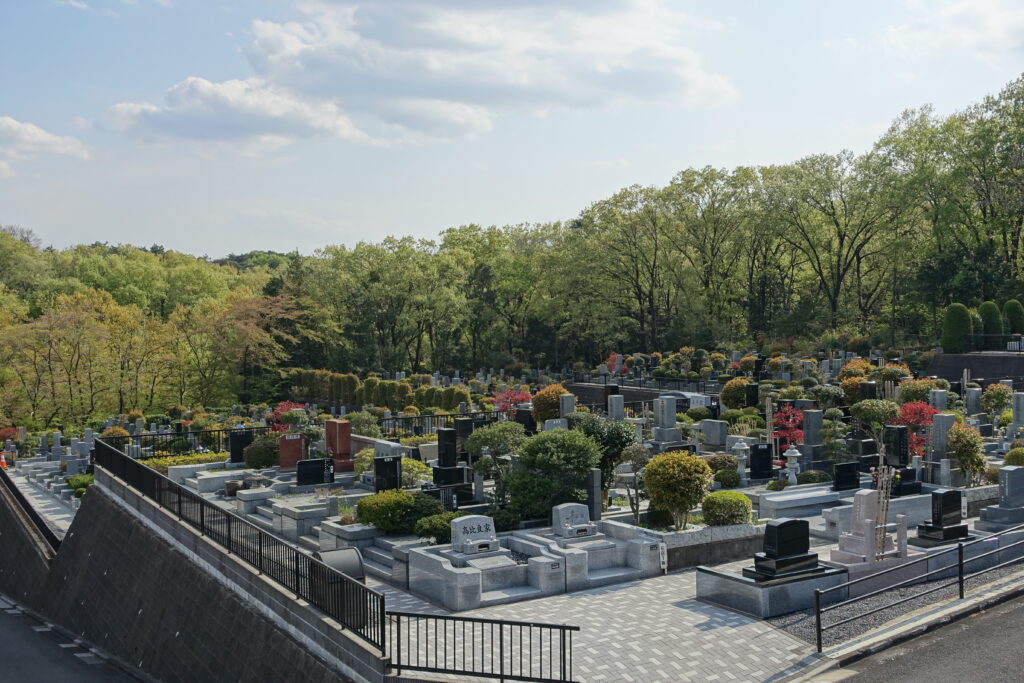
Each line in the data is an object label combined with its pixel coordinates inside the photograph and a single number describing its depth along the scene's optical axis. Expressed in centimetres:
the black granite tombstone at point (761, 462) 2306
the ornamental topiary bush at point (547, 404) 3044
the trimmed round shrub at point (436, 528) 1691
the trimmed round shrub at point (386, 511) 1773
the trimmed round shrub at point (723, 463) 2297
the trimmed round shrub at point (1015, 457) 2109
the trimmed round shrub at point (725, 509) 1747
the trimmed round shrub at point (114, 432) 3522
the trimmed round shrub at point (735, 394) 3438
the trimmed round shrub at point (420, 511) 1792
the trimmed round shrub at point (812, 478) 2205
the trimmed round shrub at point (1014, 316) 4400
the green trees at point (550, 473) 1827
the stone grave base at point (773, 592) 1324
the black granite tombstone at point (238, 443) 2680
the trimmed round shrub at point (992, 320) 4266
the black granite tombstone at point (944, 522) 1606
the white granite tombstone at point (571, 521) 1692
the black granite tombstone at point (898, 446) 2159
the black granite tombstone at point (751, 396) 3397
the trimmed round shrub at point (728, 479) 2233
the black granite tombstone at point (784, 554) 1349
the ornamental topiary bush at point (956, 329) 4159
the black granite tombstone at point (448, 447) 2153
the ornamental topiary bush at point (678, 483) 1714
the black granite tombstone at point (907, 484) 2019
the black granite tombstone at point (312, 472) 2284
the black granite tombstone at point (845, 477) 2086
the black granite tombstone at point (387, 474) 2044
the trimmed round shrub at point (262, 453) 2606
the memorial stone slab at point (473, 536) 1577
